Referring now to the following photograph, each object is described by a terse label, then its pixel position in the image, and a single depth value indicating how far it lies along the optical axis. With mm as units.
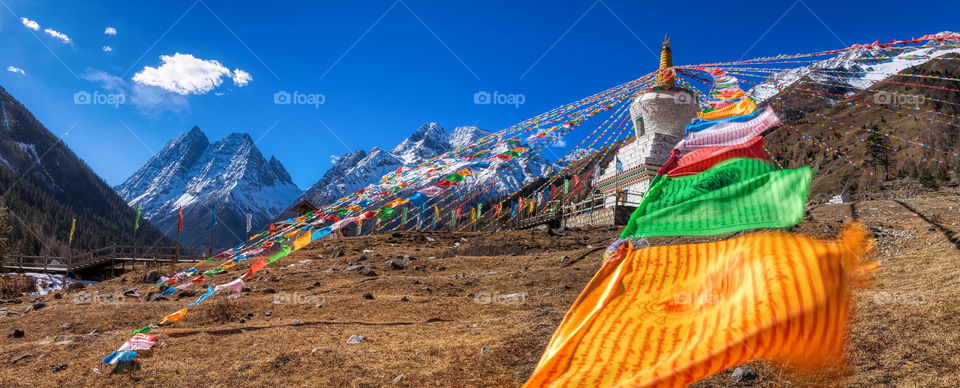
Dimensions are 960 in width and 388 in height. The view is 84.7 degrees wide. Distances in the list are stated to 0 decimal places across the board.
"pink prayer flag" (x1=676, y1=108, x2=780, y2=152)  5672
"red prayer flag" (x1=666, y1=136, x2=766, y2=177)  5258
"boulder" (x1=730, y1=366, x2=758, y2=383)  6016
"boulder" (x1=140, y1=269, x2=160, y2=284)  19875
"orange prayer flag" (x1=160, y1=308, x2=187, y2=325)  9552
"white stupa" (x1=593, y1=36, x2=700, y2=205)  22875
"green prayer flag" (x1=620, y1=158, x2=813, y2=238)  4082
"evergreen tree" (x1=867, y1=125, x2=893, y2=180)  74088
